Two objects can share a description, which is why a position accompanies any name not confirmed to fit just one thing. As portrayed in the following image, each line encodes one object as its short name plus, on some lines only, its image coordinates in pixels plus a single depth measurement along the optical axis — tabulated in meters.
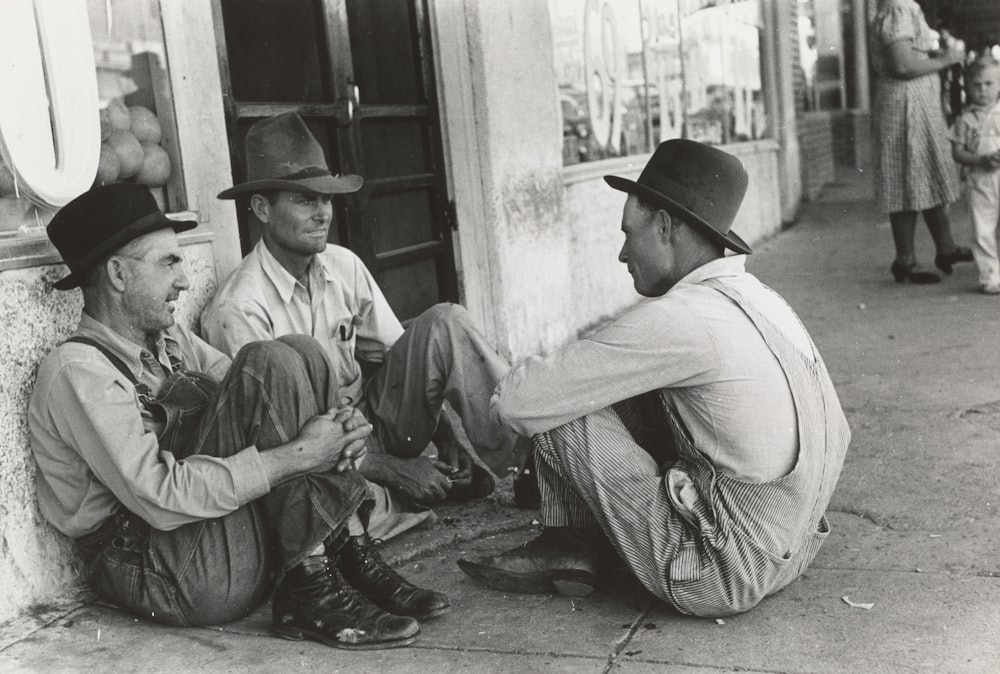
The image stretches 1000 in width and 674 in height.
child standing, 7.00
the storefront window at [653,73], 7.00
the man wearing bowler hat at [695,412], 2.76
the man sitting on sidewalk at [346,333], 3.62
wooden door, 4.43
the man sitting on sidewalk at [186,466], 2.75
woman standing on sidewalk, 7.51
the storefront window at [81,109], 3.13
